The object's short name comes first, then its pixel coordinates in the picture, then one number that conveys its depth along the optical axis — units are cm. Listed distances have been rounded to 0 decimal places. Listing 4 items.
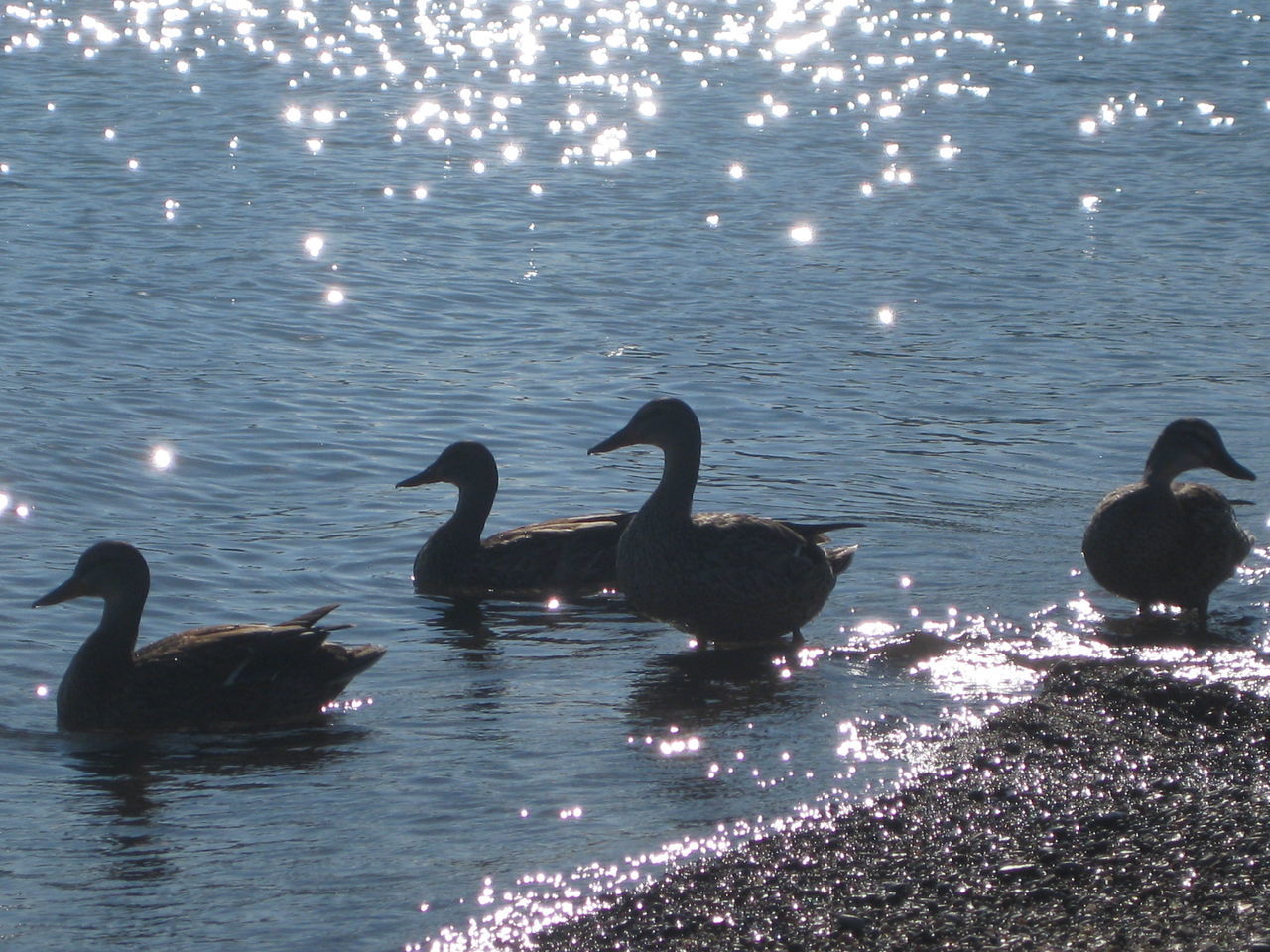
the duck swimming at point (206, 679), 1608
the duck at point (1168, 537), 1836
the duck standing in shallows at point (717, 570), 1789
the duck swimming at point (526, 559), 2066
